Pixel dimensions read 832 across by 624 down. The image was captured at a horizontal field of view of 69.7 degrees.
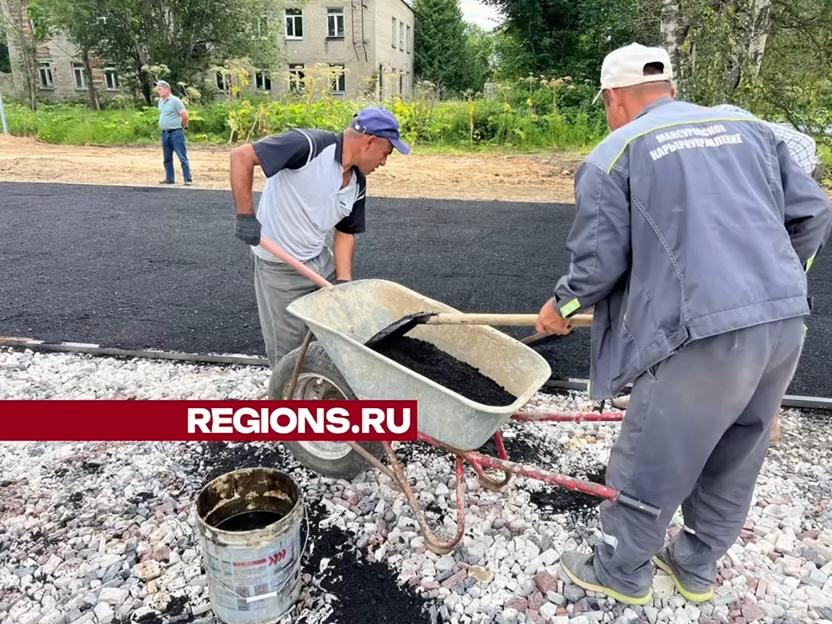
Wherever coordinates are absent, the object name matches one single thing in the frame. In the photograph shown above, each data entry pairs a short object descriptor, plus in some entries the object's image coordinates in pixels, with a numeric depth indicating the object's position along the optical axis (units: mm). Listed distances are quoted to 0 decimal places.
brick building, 26656
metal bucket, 1808
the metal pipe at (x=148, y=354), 3512
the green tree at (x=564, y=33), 18094
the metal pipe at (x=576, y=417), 2389
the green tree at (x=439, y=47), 34688
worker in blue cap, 2531
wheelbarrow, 1974
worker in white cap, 1629
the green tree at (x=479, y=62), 34438
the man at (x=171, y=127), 9109
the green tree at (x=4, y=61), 33869
